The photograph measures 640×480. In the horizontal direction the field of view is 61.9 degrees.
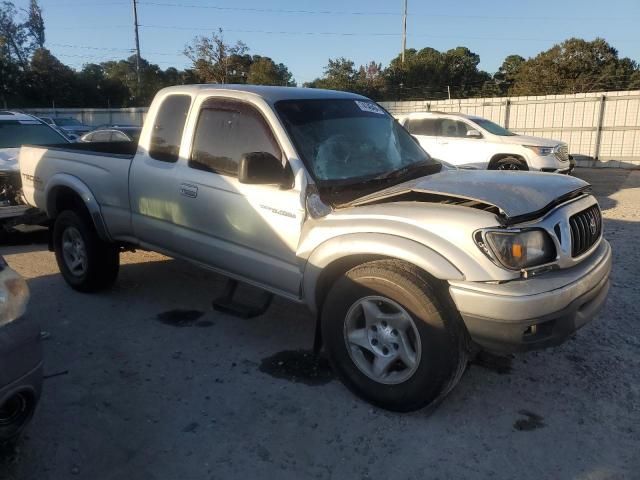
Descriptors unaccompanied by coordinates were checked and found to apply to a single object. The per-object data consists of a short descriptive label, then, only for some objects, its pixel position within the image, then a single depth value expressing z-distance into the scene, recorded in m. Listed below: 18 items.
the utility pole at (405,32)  48.12
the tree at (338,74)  37.47
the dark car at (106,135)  16.45
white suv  11.41
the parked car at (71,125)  22.16
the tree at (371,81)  31.30
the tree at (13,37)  63.26
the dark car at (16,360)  2.41
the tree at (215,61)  40.62
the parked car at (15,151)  7.01
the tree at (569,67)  32.59
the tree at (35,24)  69.50
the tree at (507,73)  40.01
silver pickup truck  2.84
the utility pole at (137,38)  41.66
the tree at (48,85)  48.88
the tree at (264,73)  39.69
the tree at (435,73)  36.56
